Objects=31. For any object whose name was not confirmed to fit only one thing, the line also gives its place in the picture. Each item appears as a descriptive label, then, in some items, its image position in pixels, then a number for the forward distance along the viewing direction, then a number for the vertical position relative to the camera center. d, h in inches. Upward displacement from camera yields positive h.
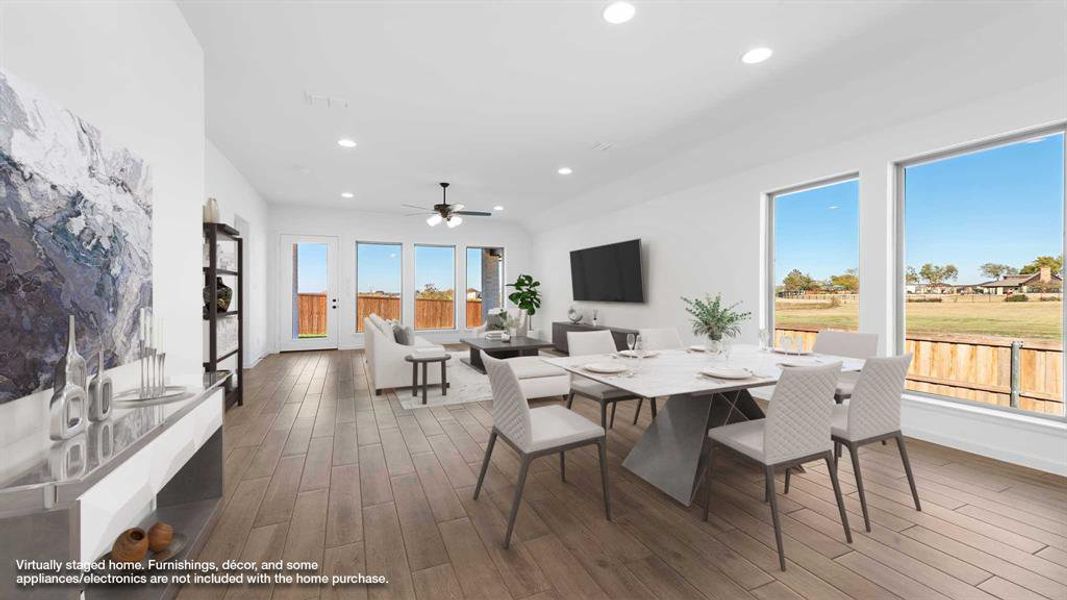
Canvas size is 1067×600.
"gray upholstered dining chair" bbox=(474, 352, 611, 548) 76.2 -25.6
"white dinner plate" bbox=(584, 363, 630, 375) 86.5 -14.6
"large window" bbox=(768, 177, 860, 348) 150.3 +15.7
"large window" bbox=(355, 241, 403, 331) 326.3 +14.7
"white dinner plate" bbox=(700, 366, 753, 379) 81.7 -14.8
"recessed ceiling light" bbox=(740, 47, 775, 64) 106.5 +63.4
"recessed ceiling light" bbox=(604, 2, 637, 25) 89.7 +62.9
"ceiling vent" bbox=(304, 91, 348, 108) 131.6 +64.1
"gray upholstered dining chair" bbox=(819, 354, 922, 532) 78.2 -21.7
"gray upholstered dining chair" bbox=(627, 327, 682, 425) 138.4 -13.6
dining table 81.7 -23.1
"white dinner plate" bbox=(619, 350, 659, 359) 104.3 -14.3
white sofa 176.4 -27.1
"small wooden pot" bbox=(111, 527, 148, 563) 59.5 -36.0
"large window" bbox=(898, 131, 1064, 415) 107.4 +7.6
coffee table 205.5 -24.0
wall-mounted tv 237.8 +16.3
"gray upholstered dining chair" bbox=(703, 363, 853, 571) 69.5 -22.4
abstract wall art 46.7 +7.7
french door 303.6 +4.3
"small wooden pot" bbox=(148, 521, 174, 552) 64.5 -37.1
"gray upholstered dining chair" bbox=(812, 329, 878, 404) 112.1 -13.5
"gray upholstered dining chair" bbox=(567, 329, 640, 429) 110.7 -15.3
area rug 165.5 -39.8
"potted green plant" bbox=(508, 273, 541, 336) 339.9 +1.7
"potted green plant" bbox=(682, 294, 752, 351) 104.8 -6.2
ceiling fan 224.1 +47.6
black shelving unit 137.3 -4.1
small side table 169.3 -28.8
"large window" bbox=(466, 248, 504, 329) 364.5 +14.3
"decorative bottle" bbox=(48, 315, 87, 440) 45.2 -11.4
